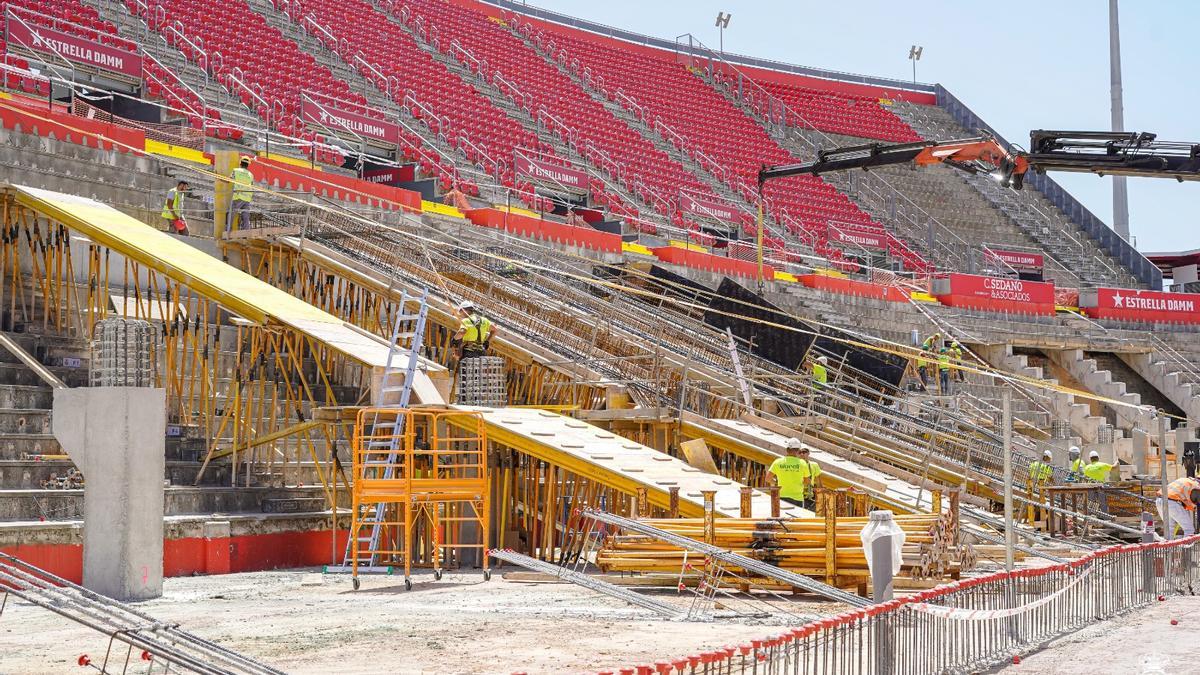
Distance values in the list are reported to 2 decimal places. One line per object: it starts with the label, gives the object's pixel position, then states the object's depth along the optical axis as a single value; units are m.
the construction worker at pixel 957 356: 29.53
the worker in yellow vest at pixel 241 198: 21.97
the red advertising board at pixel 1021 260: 45.41
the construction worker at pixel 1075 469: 22.62
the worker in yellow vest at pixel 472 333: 19.36
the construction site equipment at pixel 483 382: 18.36
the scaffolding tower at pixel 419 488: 14.60
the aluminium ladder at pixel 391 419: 15.38
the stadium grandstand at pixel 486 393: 11.61
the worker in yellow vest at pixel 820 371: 24.58
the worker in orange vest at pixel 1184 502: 17.84
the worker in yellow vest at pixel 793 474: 15.26
